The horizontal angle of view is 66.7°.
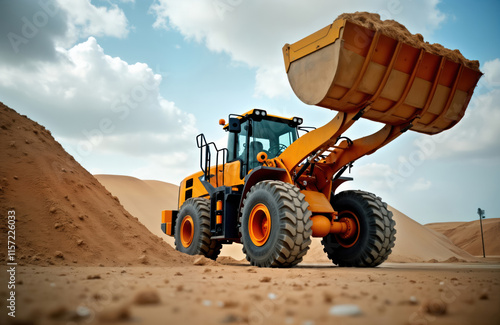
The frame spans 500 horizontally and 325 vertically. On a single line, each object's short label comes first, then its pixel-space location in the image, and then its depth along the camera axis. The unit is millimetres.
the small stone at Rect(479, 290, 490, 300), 2686
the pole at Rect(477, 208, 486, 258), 30139
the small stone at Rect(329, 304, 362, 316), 2094
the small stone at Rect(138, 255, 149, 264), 6586
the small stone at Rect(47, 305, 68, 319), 1963
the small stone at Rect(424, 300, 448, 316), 2197
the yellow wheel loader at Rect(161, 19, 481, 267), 5676
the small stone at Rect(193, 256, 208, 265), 6965
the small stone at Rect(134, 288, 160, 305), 2234
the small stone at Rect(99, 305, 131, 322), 1858
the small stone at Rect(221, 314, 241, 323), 1937
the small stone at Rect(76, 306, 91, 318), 1993
